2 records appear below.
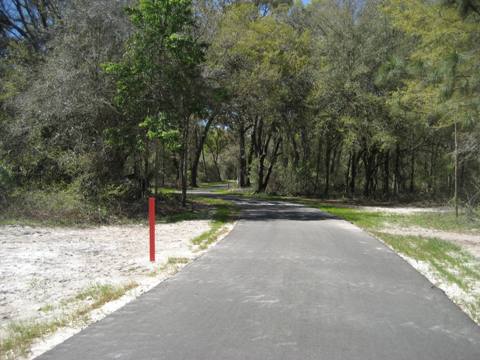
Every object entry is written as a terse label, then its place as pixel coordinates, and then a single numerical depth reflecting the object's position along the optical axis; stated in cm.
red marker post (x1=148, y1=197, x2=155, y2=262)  988
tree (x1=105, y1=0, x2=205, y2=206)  1881
